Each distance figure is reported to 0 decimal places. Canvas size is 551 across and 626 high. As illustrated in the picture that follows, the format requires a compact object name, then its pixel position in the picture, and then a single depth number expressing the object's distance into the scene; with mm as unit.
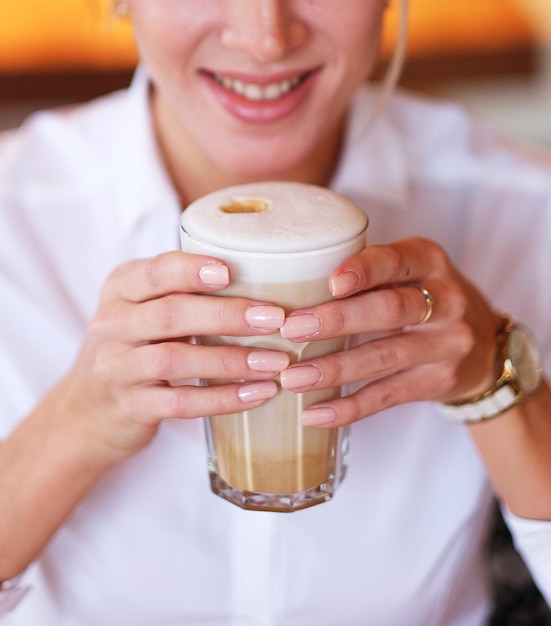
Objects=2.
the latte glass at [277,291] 773
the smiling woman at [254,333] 856
